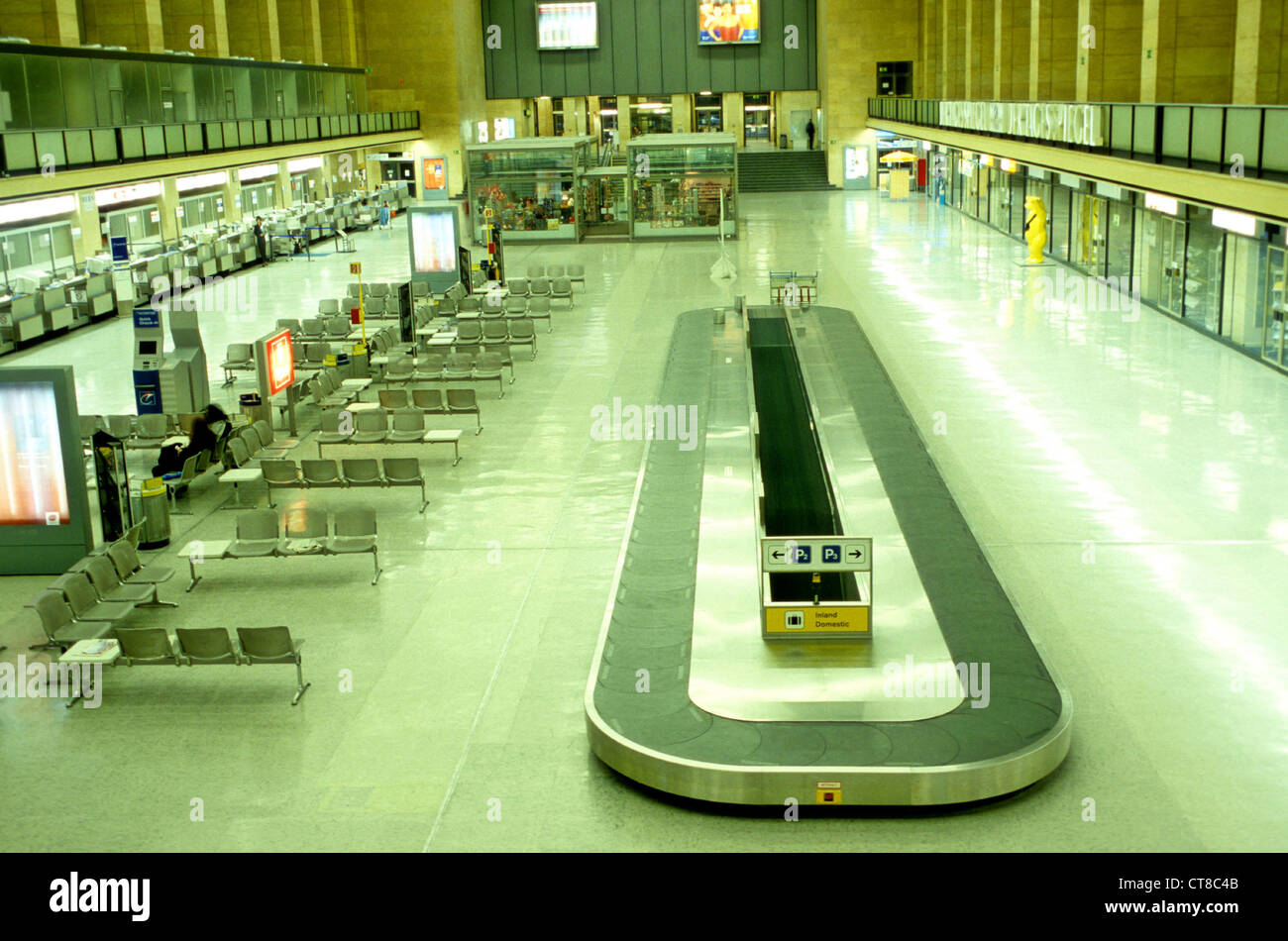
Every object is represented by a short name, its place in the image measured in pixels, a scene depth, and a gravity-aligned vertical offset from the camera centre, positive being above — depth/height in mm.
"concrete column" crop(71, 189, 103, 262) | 30156 -819
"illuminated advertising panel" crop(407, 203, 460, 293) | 28156 -1338
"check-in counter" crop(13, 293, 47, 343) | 24453 -2255
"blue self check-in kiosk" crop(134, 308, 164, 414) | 17078 -2116
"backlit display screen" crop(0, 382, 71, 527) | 12328 -2402
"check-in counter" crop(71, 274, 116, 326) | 27484 -2165
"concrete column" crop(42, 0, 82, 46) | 30984 +3966
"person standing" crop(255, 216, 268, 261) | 38312 -1554
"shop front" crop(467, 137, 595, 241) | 39594 -290
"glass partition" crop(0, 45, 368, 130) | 26000 +2429
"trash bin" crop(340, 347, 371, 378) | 20391 -2758
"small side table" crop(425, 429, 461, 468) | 15750 -2994
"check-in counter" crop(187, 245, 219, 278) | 33031 -1797
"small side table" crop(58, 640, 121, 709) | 9844 -3360
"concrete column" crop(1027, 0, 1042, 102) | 33750 +2878
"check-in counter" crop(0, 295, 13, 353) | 23984 -2284
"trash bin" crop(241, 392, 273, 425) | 17109 -2810
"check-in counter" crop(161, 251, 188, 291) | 31297 -1816
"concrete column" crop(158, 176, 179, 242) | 35531 -375
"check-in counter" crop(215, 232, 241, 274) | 35188 -1698
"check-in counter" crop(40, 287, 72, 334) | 25859 -2208
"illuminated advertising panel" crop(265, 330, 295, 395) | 17011 -2236
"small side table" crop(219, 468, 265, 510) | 14395 -3075
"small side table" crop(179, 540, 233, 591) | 12117 -3284
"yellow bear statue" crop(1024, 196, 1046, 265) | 30875 -1516
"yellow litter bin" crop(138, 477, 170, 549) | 13242 -3172
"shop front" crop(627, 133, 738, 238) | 38875 -307
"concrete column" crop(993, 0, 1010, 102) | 38375 +3093
